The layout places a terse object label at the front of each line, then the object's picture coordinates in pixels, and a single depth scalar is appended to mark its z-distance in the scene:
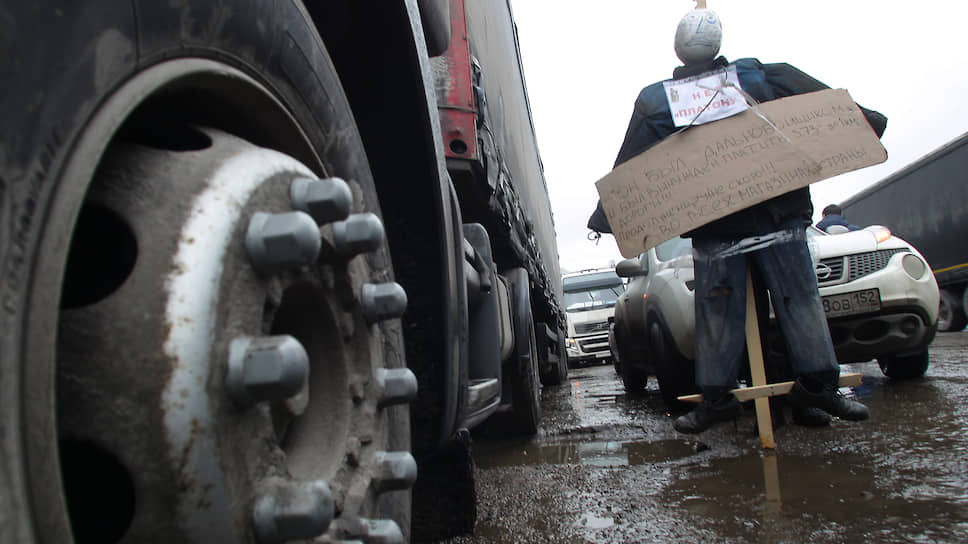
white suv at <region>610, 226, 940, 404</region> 4.27
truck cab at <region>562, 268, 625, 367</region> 14.27
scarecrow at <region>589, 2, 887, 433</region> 2.91
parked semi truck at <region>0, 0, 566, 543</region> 0.45
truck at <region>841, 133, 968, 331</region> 12.63
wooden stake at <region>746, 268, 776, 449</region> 2.99
